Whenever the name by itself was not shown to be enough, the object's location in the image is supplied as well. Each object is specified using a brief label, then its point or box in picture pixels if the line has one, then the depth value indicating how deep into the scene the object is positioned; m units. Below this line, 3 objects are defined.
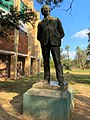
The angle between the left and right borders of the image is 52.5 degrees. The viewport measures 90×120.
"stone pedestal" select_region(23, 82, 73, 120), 2.43
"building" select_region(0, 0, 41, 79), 8.87
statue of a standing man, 2.78
